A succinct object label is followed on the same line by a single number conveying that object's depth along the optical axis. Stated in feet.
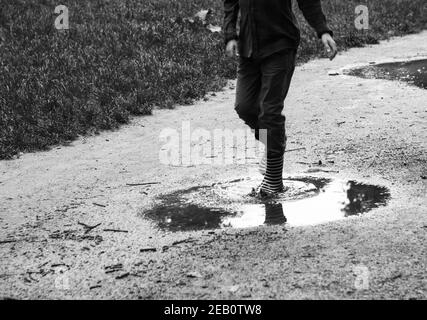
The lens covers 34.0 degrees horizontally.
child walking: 21.12
